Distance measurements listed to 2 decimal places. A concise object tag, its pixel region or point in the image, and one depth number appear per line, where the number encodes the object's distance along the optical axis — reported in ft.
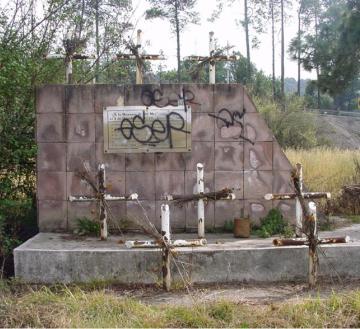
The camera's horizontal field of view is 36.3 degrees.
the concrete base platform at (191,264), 20.20
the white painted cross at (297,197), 20.33
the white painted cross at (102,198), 22.27
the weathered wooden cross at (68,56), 26.61
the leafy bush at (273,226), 23.55
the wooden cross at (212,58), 26.55
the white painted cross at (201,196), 21.71
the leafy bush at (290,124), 82.69
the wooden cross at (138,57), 26.50
